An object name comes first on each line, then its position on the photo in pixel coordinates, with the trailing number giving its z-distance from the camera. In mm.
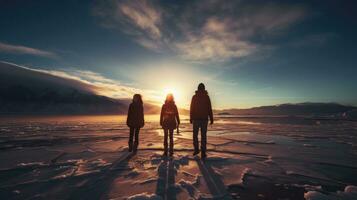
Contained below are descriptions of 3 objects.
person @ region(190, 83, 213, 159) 6945
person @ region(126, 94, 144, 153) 7910
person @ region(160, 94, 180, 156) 7340
